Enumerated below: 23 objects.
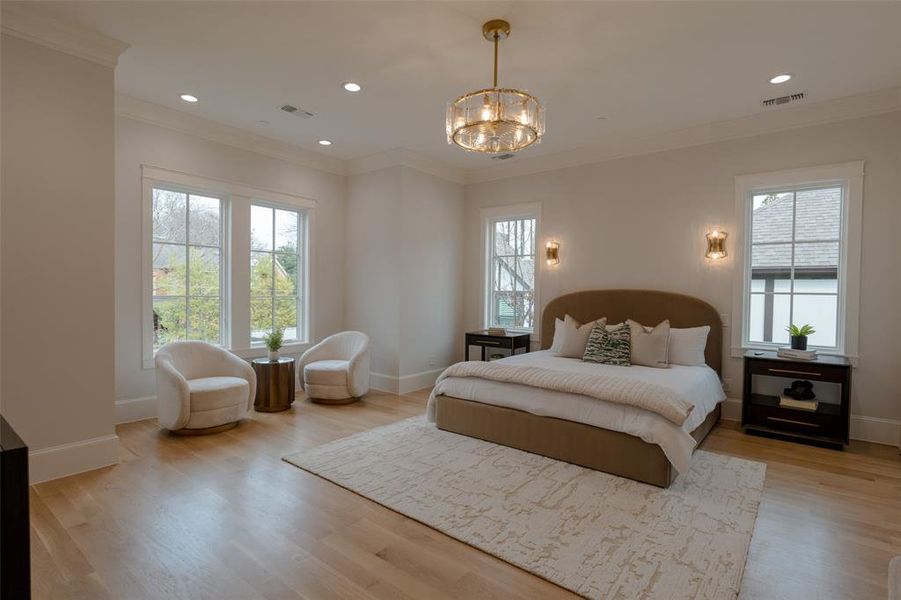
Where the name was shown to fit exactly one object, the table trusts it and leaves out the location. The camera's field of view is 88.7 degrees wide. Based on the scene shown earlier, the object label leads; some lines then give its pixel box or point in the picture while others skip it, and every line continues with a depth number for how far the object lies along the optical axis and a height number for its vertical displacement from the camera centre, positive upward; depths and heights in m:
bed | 3.07 -0.96
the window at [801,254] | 4.14 +0.38
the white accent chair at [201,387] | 3.90 -0.91
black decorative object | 4.10 -0.88
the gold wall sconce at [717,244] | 4.70 +0.49
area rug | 2.17 -1.31
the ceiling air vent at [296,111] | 4.43 +1.71
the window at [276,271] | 5.49 +0.18
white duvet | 3.04 -0.87
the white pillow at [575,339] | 4.90 -0.53
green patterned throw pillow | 4.52 -0.55
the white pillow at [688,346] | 4.50 -0.54
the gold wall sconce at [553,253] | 5.84 +0.47
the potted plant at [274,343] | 5.04 -0.63
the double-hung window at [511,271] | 6.24 +0.26
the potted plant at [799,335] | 4.20 -0.38
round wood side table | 4.84 -1.06
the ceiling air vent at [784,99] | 4.00 +1.72
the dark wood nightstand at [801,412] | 3.81 -0.99
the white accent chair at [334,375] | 5.13 -0.99
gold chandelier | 2.87 +1.07
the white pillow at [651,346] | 4.44 -0.54
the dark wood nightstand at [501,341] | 5.75 -0.66
